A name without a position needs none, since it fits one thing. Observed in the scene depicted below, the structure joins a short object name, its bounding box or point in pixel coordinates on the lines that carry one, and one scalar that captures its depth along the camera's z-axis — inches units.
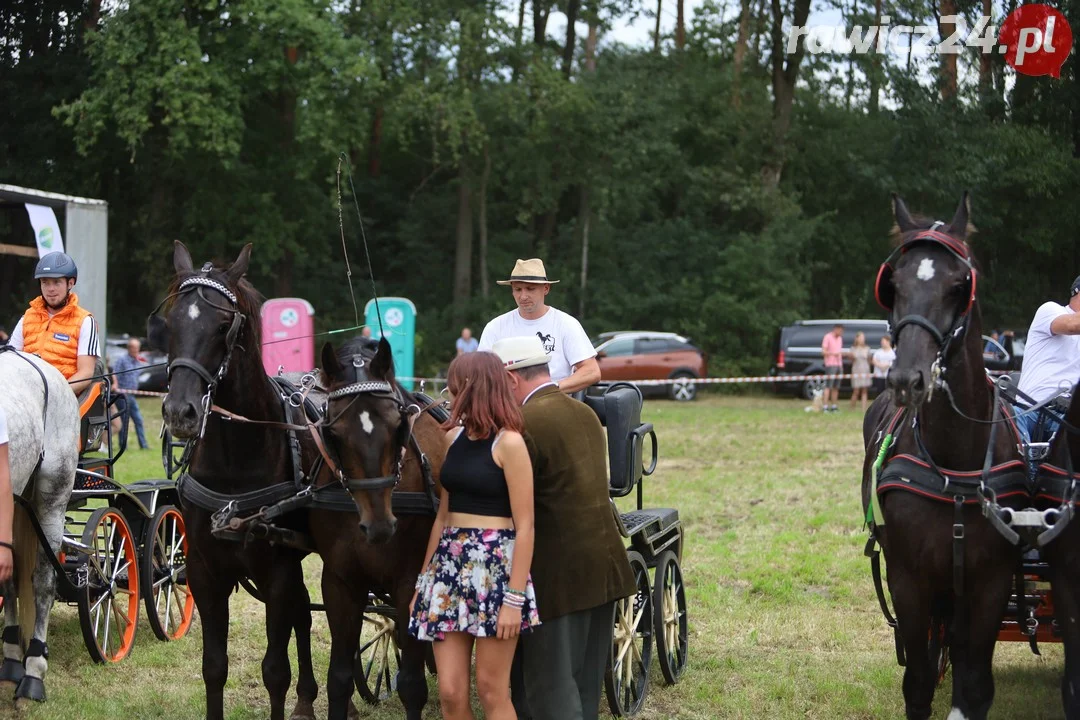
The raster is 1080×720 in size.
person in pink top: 948.0
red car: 1070.4
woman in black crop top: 154.2
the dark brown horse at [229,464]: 183.0
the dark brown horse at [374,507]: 169.3
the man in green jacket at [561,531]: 161.6
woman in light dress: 901.9
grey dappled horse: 219.9
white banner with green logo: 460.8
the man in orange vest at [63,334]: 251.8
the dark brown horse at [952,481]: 167.9
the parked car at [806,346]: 1065.5
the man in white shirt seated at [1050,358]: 195.6
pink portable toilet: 795.4
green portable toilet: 823.7
